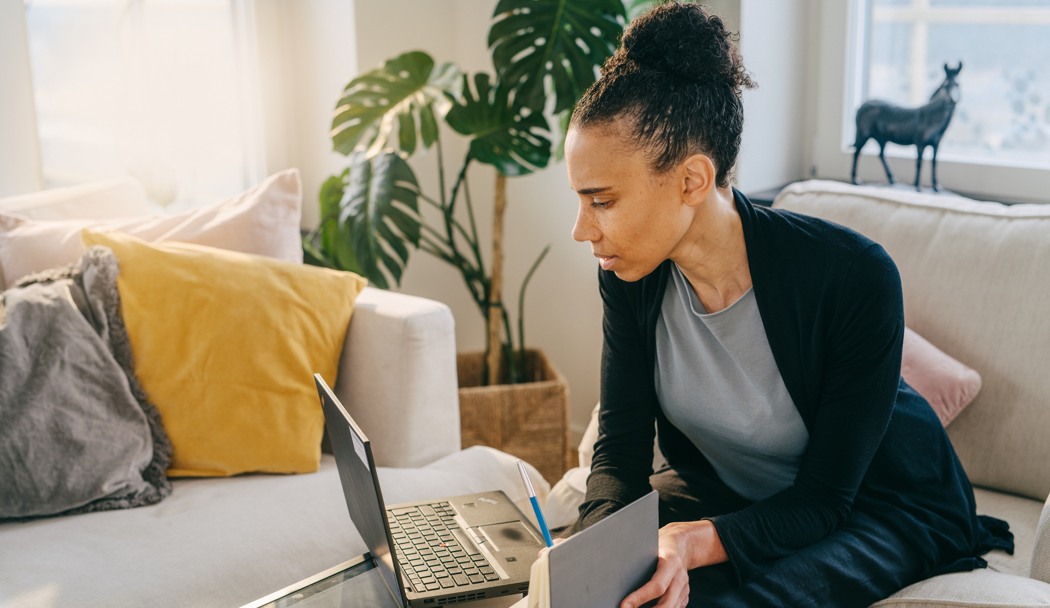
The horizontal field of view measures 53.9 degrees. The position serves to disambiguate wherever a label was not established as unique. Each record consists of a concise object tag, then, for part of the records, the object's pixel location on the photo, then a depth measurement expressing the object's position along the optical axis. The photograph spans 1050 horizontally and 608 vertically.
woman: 1.18
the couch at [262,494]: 1.40
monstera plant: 2.17
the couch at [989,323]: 1.54
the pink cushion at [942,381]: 1.56
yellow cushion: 1.73
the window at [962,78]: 2.13
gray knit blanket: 1.57
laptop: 1.12
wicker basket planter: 2.38
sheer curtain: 2.50
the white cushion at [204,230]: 1.83
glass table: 1.18
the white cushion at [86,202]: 1.95
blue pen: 1.04
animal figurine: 2.11
